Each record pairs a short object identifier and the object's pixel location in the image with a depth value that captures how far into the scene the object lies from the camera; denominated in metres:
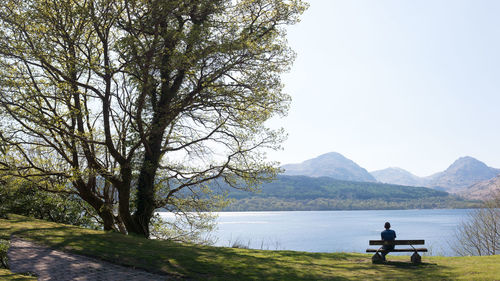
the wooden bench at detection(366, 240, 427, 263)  13.19
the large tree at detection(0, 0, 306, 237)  14.82
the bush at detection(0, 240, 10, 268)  9.66
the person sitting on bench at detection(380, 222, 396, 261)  13.48
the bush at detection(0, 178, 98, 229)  20.02
